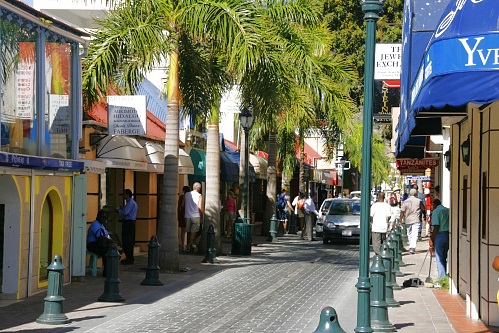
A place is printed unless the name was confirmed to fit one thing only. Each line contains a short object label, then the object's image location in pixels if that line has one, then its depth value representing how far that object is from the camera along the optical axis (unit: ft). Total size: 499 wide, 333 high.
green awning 102.17
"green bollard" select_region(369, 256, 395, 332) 42.52
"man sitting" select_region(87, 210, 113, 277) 65.31
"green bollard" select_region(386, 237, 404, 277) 63.31
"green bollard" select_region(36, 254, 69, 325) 43.21
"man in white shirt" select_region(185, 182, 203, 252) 87.56
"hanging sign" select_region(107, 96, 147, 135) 67.56
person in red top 113.91
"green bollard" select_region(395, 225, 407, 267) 78.28
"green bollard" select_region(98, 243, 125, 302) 51.44
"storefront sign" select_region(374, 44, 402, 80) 73.15
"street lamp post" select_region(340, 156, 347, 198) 194.92
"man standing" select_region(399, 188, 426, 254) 92.27
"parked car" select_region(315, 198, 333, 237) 125.18
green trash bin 88.38
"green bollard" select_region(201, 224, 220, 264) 77.51
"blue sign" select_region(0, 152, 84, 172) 48.01
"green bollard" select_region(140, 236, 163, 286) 60.18
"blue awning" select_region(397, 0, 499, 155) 27.35
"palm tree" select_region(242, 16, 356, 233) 71.92
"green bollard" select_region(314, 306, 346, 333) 26.71
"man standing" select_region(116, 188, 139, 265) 74.84
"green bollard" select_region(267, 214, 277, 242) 117.80
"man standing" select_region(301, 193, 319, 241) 115.72
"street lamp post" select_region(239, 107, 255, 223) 93.40
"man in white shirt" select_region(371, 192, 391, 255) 78.95
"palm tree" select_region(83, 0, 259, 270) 66.85
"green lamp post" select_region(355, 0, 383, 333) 34.67
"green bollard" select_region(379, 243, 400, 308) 51.37
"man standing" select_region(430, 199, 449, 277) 61.62
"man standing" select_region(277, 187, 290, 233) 138.10
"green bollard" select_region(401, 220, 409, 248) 114.11
